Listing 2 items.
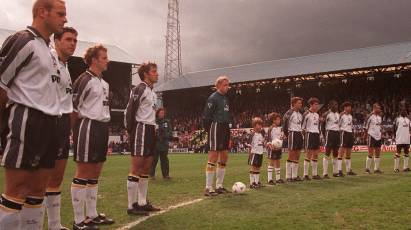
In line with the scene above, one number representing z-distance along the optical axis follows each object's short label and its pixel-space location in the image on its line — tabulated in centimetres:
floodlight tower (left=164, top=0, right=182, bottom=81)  5681
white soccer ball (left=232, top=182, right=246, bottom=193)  989
